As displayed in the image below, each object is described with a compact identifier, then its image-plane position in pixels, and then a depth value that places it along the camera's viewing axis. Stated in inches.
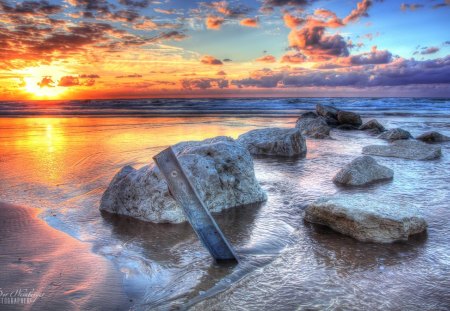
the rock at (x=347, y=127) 649.0
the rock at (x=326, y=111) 719.1
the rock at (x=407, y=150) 345.4
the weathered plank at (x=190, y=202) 131.1
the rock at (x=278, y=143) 375.2
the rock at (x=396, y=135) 495.5
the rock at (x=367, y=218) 153.2
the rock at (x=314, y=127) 517.7
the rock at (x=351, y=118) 671.2
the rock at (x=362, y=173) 250.2
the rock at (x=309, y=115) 639.8
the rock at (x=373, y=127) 590.9
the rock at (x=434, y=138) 478.9
